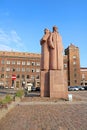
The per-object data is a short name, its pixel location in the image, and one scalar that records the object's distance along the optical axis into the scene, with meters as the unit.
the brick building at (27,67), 86.14
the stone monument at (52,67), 17.08
